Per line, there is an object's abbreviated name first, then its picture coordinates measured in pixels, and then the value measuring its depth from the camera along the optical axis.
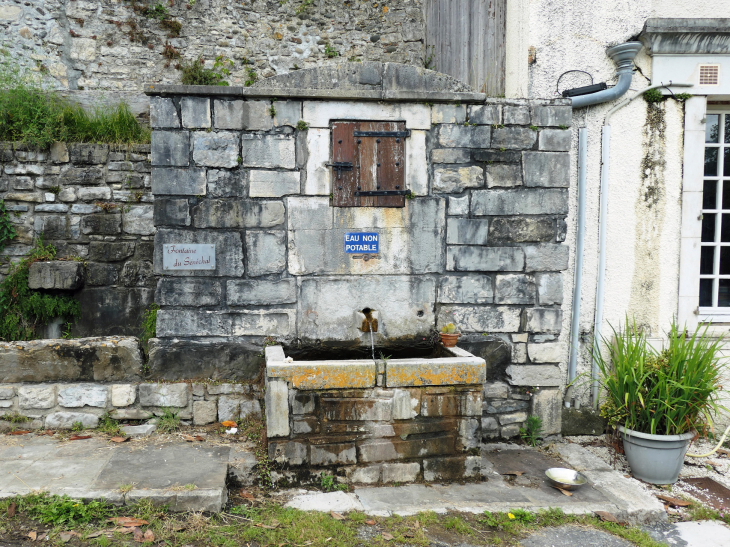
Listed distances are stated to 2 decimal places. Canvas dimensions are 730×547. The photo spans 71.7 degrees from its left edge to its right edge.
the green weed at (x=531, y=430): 4.15
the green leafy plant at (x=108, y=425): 3.73
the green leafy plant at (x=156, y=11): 7.92
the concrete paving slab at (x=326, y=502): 2.99
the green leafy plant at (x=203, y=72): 7.65
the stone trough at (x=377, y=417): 3.22
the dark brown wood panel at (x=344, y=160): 3.92
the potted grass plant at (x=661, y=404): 3.46
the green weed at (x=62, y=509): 2.63
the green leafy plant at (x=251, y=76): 8.32
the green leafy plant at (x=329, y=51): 8.62
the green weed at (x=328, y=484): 3.22
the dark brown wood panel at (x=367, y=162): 3.95
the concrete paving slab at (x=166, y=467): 2.97
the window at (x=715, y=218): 4.56
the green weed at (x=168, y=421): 3.81
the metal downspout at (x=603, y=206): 4.35
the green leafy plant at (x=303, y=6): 8.46
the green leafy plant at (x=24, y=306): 5.06
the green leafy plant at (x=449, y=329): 3.96
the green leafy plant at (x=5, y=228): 5.32
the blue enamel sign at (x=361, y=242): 3.99
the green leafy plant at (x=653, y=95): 4.36
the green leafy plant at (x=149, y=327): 4.18
